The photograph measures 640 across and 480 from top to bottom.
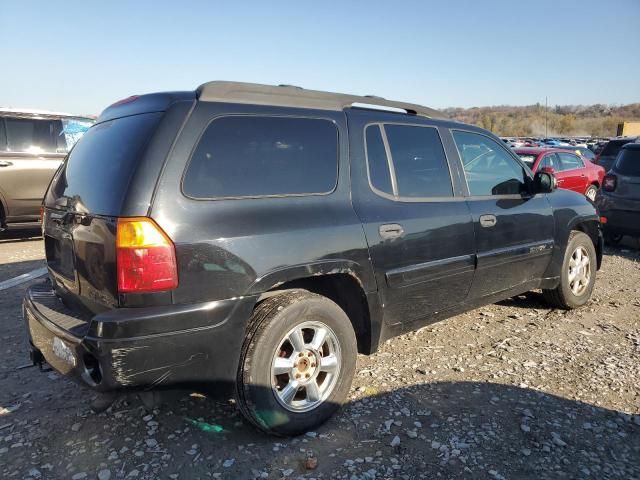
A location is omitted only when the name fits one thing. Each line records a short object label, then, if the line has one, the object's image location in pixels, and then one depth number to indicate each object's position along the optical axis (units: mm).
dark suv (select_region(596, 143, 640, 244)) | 7332
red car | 10695
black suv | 2246
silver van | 7602
